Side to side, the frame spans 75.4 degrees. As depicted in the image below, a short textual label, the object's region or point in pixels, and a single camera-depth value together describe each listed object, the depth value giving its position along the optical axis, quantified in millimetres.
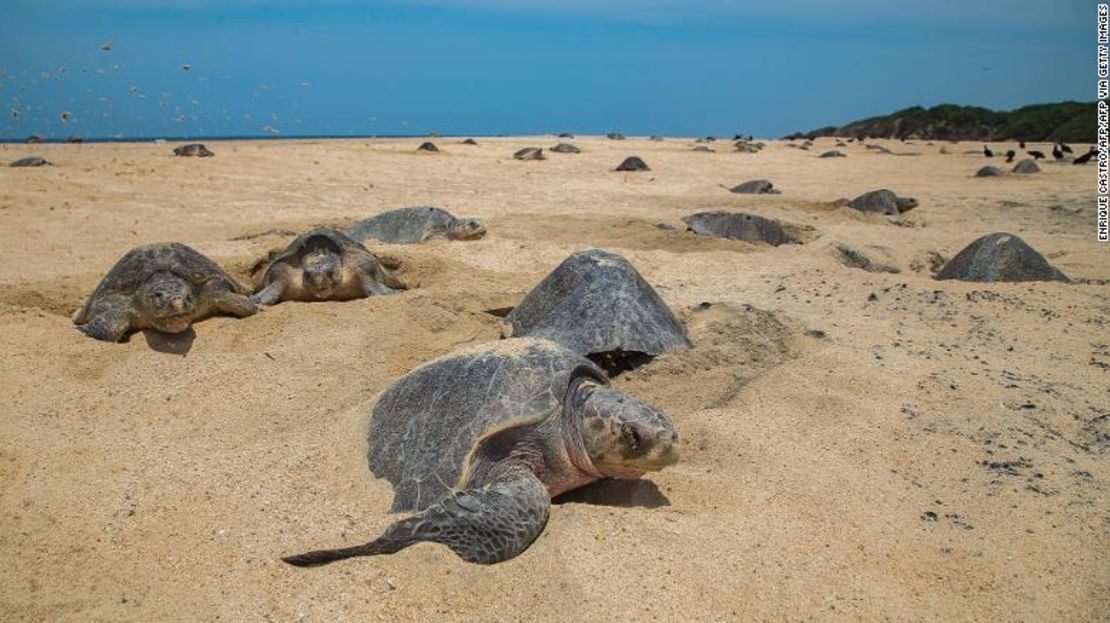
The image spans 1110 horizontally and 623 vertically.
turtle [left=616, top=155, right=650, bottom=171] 17156
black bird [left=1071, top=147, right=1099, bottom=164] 16406
